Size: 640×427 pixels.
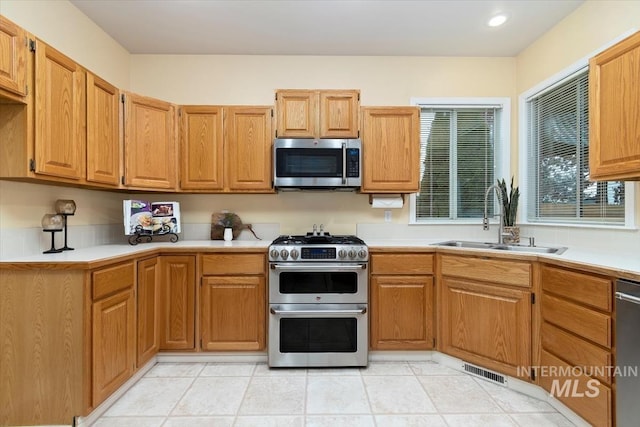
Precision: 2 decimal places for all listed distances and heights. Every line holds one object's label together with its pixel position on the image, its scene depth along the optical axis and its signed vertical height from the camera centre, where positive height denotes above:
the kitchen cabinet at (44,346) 1.71 -0.71
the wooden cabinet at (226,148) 2.81 +0.57
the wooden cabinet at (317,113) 2.78 +0.86
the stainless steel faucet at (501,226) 2.67 -0.11
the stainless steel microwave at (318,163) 2.73 +0.42
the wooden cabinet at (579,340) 1.58 -0.70
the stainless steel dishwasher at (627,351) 1.44 -0.63
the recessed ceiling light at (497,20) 2.53 +1.54
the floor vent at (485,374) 2.23 -1.15
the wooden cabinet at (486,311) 2.12 -0.69
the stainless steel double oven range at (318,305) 2.45 -0.71
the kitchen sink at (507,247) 2.36 -0.27
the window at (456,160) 3.22 +0.53
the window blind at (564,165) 2.28 +0.40
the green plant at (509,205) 2.79 +0.07
